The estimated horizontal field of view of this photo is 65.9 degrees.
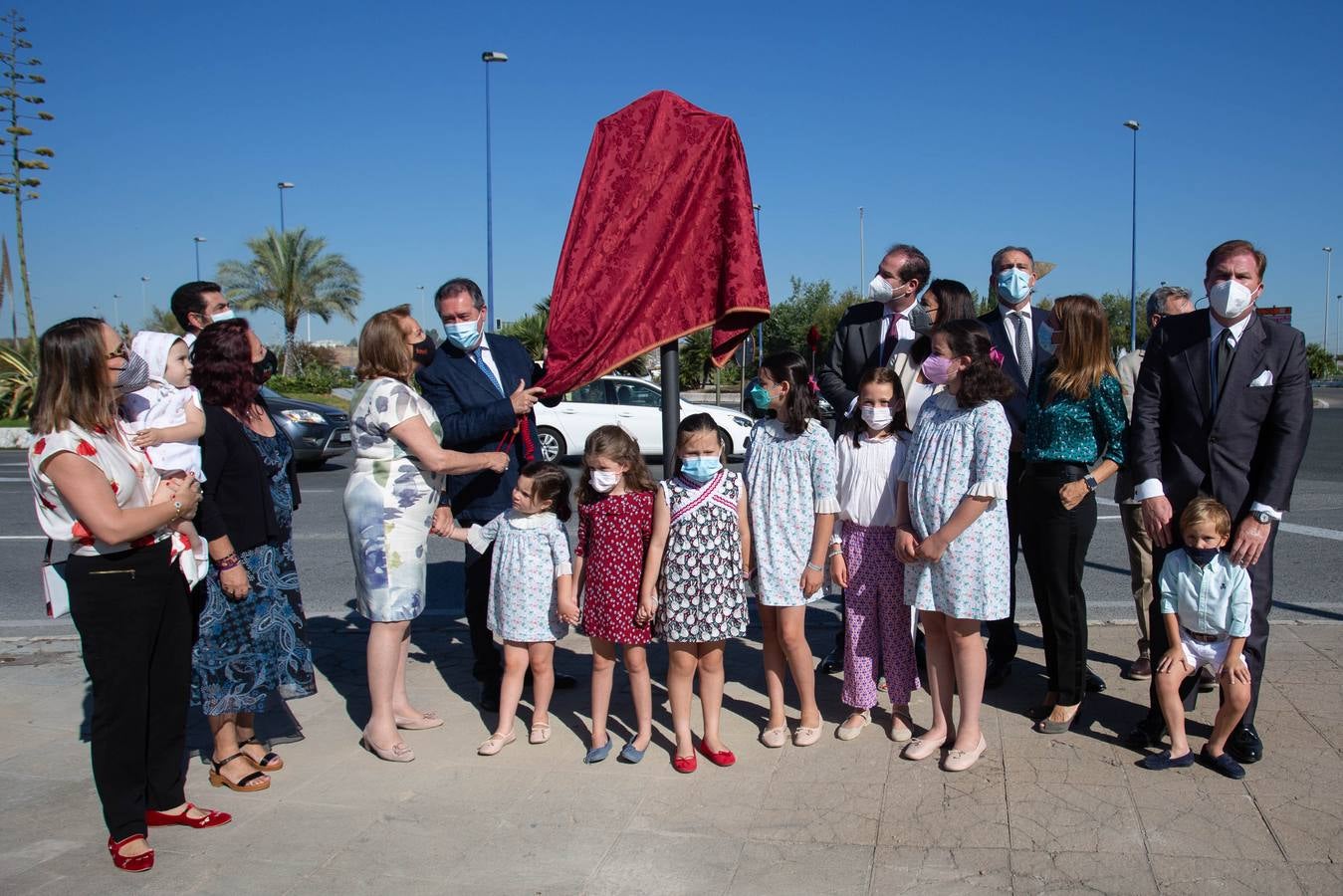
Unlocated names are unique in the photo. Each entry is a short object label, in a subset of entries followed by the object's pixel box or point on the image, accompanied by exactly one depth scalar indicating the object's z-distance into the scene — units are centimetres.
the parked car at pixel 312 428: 1563
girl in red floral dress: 418
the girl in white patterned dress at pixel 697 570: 409
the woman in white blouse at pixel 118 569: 322
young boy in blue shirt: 389
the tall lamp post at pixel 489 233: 2930
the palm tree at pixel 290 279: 4403
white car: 1677
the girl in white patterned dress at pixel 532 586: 444
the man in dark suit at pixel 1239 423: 393
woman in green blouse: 429
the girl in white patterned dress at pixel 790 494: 421
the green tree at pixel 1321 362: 6166
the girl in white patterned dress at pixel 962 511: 395
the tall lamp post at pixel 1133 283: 3818
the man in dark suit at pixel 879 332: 513
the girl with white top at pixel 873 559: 431
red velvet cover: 462
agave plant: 2427
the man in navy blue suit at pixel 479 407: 464
